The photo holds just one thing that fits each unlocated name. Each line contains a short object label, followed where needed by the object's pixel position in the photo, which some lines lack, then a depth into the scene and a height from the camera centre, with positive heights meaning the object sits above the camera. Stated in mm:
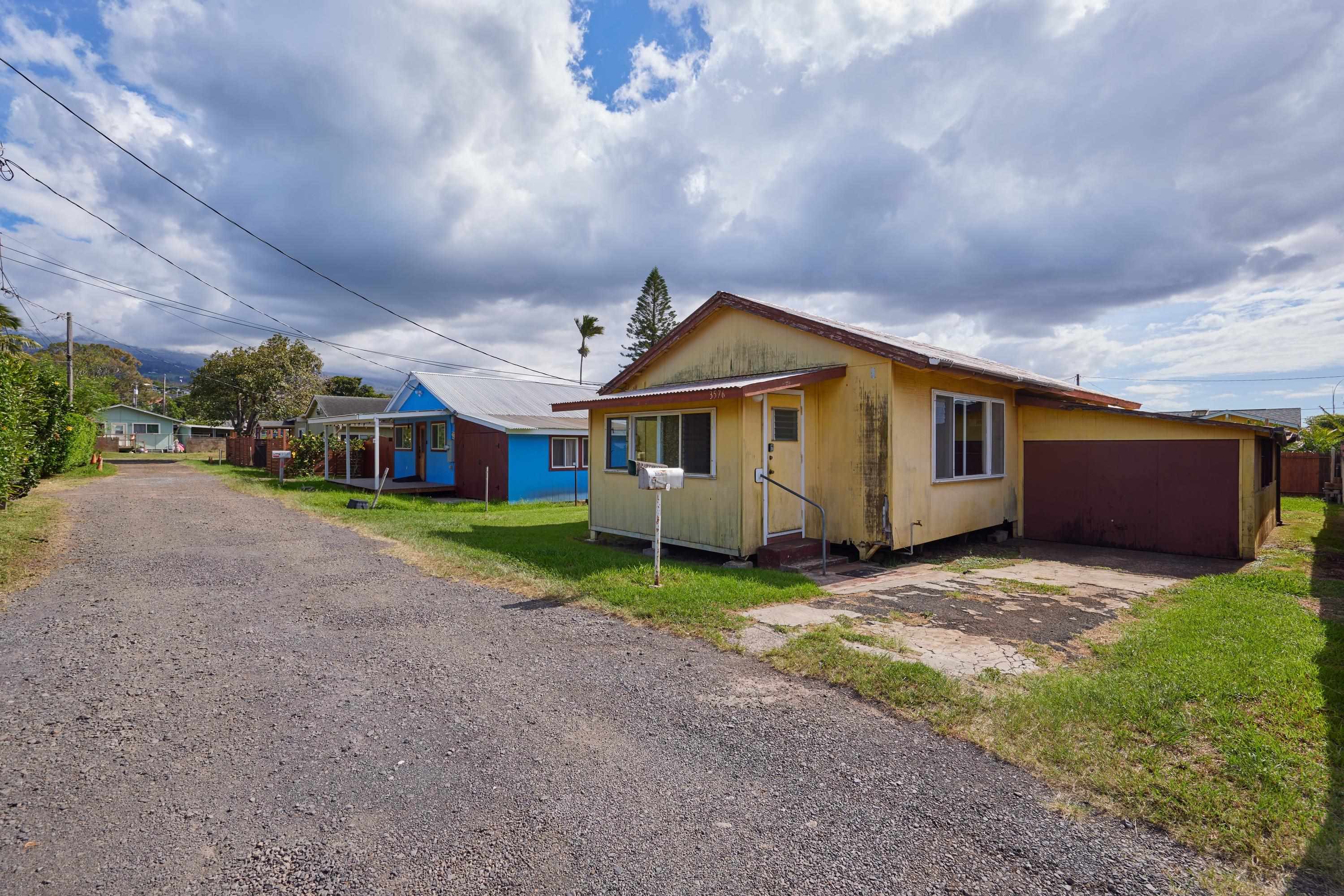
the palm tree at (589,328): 44094 +8346
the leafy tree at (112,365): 61781 +8379
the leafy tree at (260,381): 41750 +4456
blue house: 17312 +231
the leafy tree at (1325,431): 10172 +339
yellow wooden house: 8648 -75
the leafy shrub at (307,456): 24516 -360
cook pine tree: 45406 +9769
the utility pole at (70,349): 28422 +4601
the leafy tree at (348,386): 54031 +5289
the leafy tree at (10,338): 13922 +2645
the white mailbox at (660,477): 7113 -347
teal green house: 54125 +1740
